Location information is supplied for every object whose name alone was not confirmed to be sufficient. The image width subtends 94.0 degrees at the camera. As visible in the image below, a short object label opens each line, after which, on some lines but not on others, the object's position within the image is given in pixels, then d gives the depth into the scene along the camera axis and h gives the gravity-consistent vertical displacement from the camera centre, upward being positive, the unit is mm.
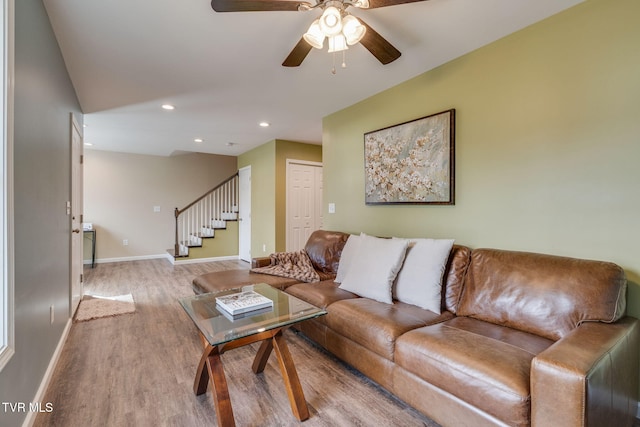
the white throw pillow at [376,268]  2281 -447
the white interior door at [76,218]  3018 -63
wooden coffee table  1522 -679
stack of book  1842 -590
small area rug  3158 -1078
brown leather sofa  1158 -675
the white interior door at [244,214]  6230 -23
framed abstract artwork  2545 +489
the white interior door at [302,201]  5359 +220
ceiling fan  1476 +1020
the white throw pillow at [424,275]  2117 -454
